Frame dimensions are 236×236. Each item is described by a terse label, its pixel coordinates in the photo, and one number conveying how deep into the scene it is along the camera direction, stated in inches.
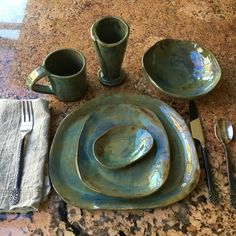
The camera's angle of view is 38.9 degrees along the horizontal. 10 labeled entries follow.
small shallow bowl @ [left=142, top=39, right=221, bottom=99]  30.7
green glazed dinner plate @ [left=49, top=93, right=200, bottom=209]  24.9
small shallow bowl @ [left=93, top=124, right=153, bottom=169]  26.0
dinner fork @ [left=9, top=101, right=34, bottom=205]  25.0
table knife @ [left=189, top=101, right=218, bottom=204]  25.7
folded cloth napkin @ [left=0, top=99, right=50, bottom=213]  25.0
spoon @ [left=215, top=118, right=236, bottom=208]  26.0
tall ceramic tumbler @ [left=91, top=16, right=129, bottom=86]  27.5
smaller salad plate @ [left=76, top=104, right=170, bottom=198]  25.1
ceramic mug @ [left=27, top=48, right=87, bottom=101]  27.8
